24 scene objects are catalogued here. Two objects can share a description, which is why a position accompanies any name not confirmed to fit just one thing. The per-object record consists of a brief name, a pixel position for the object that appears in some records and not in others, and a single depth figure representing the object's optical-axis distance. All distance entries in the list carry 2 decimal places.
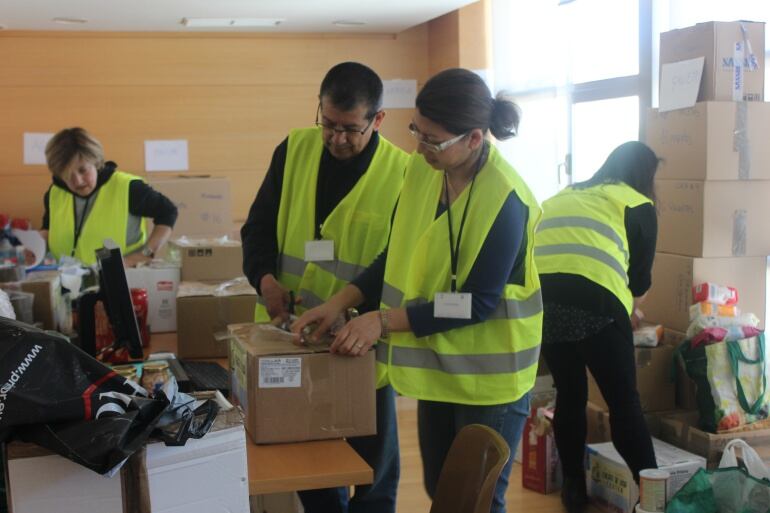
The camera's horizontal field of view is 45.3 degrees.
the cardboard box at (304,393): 1.88
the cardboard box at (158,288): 3.20
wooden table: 1.73
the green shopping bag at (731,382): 3.50
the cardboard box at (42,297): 2.86
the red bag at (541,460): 3.77
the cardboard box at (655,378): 3.75
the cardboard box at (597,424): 3.87
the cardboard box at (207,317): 2.80
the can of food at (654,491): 2.98
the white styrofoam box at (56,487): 1.39
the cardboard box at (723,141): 3.62
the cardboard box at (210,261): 3.23
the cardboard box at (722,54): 3.64
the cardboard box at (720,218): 3.67
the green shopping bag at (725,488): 2.77
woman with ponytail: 2.04
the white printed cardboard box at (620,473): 3.38
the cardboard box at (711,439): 3.48
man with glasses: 2.30
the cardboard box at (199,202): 5.88
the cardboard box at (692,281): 3.72
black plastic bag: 1.34
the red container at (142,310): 3.01
